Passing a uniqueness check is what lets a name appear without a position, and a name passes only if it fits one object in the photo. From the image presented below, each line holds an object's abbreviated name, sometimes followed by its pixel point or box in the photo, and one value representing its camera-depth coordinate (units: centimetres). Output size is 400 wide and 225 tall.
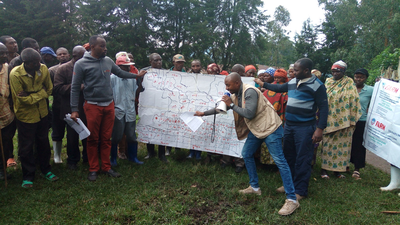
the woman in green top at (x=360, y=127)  521
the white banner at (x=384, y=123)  438
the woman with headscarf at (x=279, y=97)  498
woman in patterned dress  490
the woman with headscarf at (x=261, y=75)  529
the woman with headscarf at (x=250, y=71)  579
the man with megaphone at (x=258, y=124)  361
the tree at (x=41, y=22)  2253
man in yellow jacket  398
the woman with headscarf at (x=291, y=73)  603
